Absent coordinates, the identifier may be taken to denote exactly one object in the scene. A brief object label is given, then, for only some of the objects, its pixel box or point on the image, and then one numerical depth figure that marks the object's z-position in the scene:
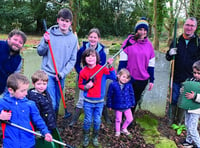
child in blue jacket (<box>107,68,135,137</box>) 3.90
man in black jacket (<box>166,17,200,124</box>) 4.34
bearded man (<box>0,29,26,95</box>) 3.44
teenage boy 3.71
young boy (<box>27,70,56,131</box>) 3.04
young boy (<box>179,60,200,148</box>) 3.86
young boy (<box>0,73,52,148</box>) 2.56
